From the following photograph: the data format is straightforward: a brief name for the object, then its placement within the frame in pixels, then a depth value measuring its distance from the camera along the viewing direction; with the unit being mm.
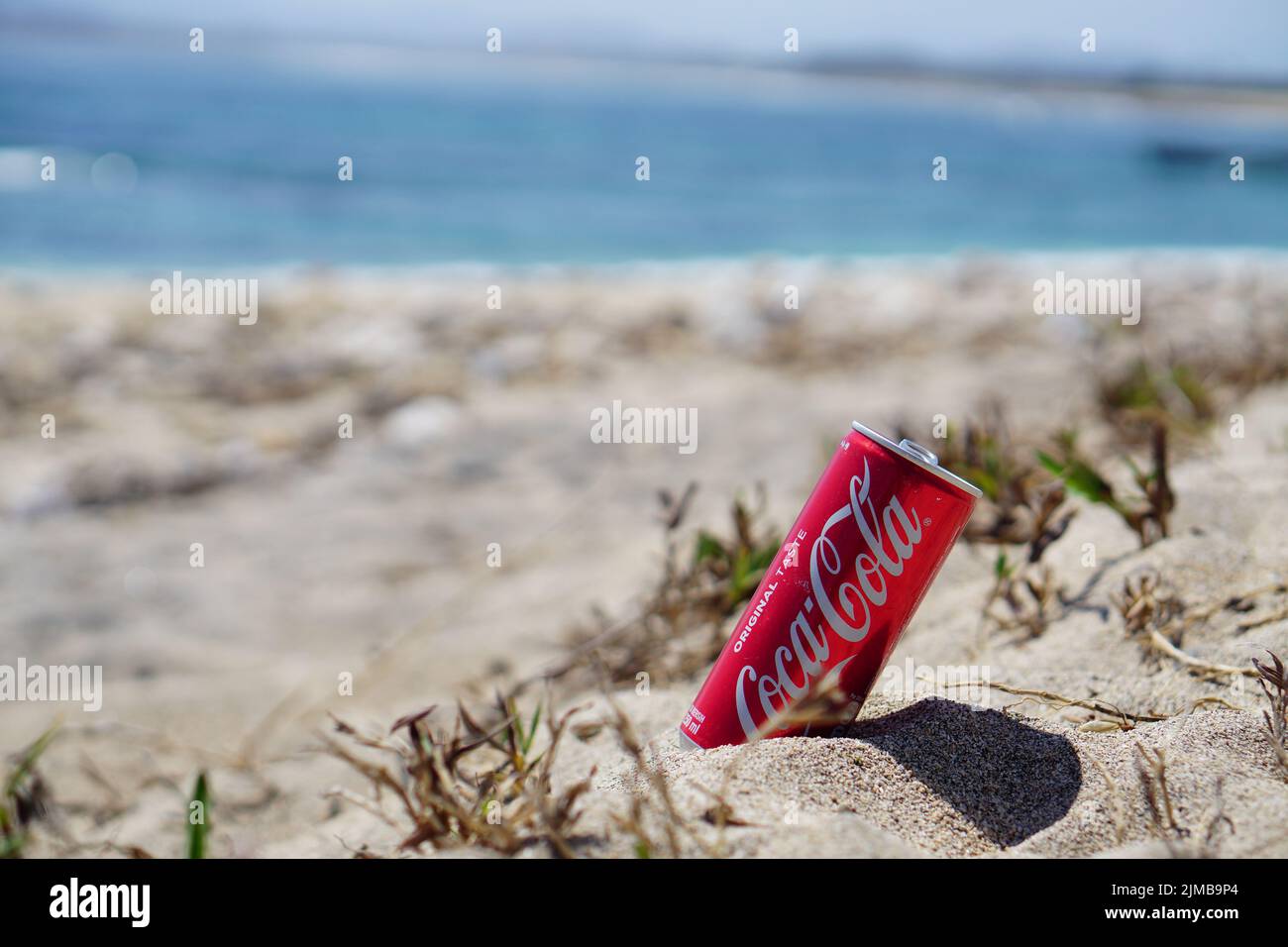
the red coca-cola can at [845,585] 420
